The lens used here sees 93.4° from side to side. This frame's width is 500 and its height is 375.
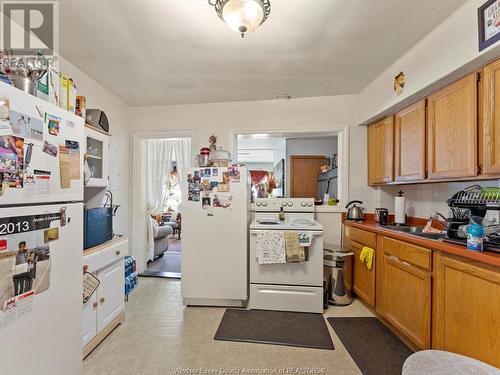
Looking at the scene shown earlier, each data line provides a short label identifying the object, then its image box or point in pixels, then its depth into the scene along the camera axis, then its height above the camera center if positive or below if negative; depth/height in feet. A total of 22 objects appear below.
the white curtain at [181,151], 14.78 +2.26
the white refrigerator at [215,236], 8.13 -1.71
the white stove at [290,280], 7.75 -3.08
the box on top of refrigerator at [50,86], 4.18 +1.84
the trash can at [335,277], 8.35 -3.22
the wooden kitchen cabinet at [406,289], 5.38 -2.60
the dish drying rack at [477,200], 4.61 -0.24
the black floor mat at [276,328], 6.35 -4.14
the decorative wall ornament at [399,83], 7.11 +3.23
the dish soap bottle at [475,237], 4.39 -0.92
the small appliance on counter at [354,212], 9.33 -0.99
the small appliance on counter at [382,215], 8.45 -0.97
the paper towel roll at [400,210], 8.22 -0.77
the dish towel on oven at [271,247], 7.69 -1.98
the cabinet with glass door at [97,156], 6.48 +0.89
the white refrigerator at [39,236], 3.29 -0.80
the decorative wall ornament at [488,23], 4.41 +3.21
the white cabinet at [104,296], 5.60 -2.89
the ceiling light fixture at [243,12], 4.29 +3.27
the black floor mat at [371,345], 5.47 -4.14
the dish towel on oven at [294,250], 7.61 -2.03
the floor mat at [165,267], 11.27 -4.26
